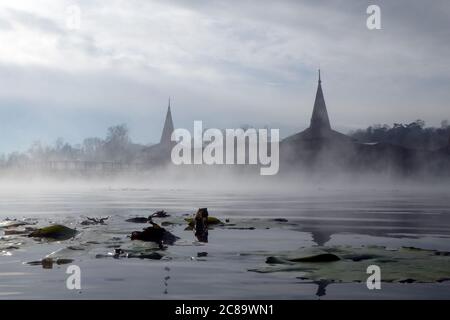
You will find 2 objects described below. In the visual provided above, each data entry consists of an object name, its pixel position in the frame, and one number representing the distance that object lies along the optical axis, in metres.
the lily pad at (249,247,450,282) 8.48
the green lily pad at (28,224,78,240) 14.02
